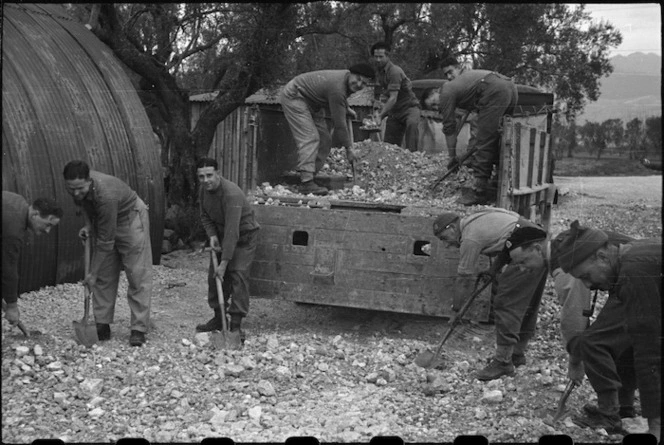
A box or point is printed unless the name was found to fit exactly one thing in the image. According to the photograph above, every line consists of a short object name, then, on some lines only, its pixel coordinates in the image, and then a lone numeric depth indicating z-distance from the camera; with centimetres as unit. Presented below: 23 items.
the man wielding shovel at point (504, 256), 594
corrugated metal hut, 692
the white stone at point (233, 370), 578
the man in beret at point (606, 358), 476
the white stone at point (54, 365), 544
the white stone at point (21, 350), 543
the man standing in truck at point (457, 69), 793
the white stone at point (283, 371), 584
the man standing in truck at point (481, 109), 712
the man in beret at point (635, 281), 436
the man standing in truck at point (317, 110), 748
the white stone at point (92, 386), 523
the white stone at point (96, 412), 494
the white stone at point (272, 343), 637
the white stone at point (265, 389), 548
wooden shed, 738
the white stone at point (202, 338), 638
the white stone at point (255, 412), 505
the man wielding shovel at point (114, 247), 596
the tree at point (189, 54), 918
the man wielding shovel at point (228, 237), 640
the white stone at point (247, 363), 589
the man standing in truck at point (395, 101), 814
